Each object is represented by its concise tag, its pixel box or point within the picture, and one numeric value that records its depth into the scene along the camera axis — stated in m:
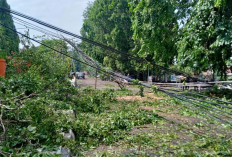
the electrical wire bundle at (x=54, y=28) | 3.46
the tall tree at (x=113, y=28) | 24.07
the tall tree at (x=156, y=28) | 8.30
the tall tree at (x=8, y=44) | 8.37
